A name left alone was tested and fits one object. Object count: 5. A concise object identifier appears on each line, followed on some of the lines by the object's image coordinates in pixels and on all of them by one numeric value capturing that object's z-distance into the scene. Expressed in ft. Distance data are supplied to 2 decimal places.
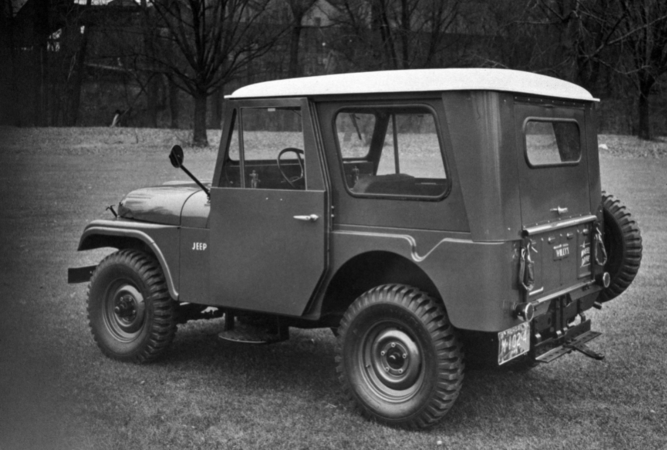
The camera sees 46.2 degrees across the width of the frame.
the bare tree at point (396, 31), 86.02
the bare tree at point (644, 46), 57.57
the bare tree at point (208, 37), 82.84
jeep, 13.25
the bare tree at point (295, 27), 86.63
